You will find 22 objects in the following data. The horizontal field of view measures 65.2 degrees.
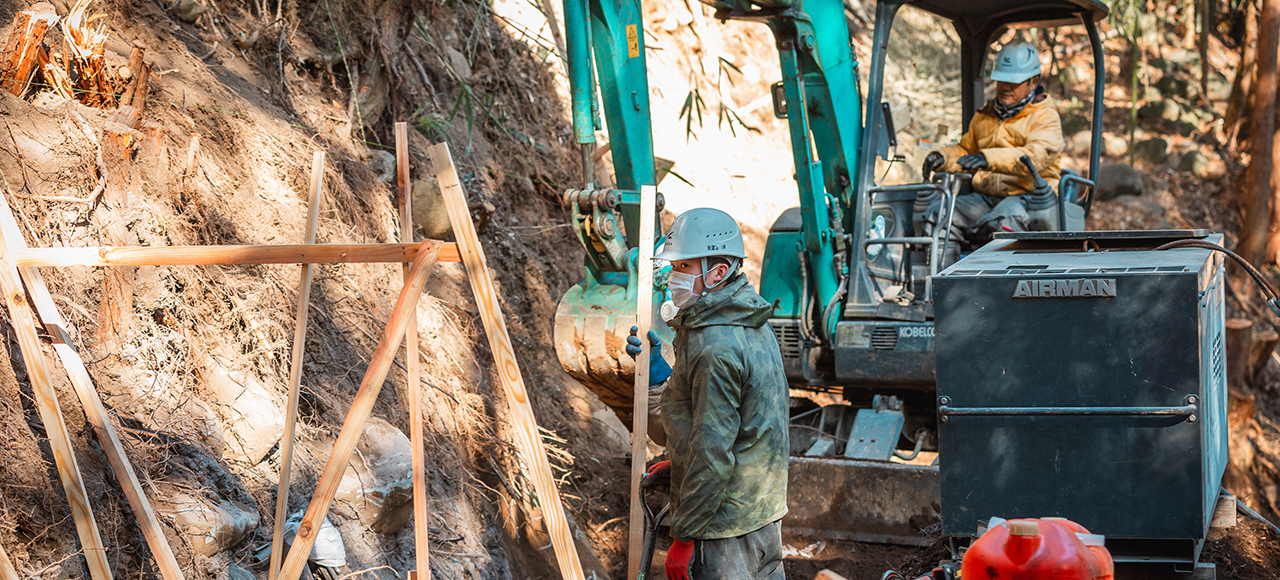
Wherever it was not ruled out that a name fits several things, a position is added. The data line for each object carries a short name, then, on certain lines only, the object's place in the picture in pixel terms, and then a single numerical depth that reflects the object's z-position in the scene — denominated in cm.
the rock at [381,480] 435
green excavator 511
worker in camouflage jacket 319
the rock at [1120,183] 1359
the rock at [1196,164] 1398
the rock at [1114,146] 1462
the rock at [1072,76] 1520
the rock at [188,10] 565
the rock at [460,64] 801
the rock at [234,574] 362
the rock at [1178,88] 1469
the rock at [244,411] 411
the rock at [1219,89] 1466
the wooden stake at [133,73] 455
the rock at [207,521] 355
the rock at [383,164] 633
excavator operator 609
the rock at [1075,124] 1451
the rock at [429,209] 634
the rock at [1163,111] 1460
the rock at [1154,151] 1415
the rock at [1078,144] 1441
